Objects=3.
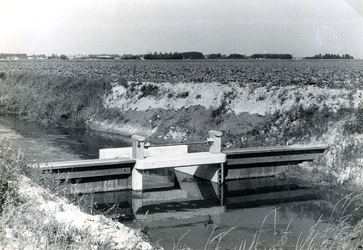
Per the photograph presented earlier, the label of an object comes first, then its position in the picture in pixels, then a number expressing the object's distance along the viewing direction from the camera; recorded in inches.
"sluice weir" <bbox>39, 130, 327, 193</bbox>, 716.0
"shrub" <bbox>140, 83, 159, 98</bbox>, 1534.0
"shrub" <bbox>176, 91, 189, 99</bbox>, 1456.7
